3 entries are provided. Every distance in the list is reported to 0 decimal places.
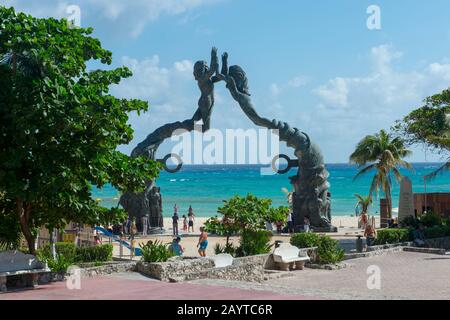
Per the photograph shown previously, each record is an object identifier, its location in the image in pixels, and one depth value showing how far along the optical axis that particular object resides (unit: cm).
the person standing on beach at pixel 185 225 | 4029
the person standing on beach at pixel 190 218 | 3900
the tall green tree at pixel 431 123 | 3070
